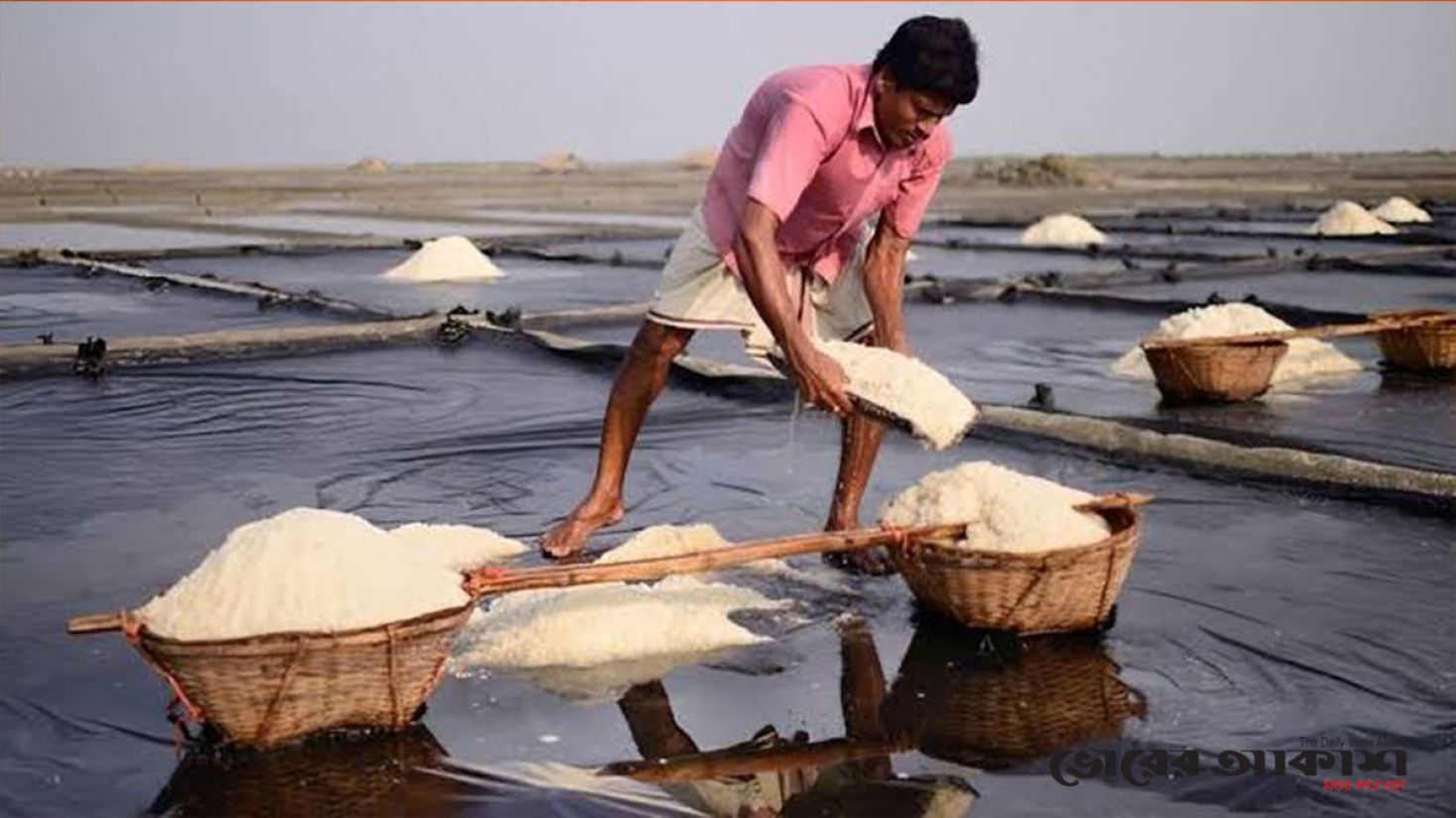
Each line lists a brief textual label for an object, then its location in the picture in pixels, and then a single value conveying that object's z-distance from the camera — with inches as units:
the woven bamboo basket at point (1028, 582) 100.0
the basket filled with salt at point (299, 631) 80.0
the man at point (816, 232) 109.5
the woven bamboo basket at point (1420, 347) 212.1
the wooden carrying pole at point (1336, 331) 189.2
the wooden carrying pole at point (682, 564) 90.9
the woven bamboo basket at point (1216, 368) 189.8
